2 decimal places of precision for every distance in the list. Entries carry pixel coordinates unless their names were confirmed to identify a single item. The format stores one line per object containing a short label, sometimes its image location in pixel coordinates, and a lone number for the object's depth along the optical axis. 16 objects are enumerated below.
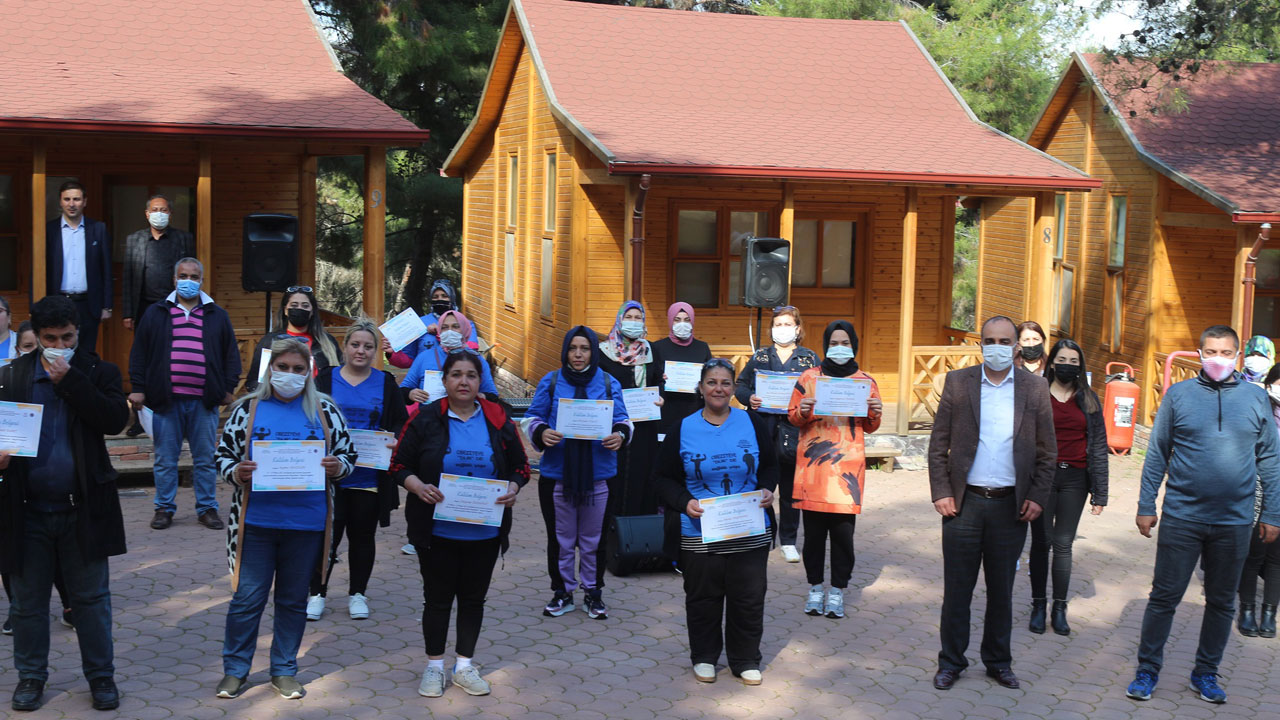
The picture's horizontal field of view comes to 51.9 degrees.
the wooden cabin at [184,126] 12.76
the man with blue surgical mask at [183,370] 9.85
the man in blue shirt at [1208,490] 6.84
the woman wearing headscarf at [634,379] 9.10
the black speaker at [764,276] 12.85
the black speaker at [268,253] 11.66
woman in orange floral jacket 8.04
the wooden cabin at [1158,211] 16.45
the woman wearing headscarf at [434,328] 9.98
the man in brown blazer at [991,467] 6.84
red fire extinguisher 14.82
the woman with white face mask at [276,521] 6.26
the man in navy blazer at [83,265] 11.57
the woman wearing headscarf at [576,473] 7.93
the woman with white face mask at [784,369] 9.19
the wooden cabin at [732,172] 14.85
